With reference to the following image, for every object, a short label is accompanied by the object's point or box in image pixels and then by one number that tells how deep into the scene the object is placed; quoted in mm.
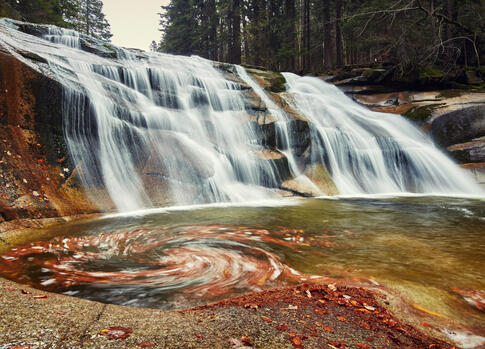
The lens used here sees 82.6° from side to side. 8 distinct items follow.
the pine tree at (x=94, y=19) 36122
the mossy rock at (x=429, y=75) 14109
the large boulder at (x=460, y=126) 11484
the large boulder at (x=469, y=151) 10748
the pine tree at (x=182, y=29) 31766
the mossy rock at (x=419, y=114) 12641
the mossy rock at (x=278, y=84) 14244
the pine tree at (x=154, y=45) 61247
